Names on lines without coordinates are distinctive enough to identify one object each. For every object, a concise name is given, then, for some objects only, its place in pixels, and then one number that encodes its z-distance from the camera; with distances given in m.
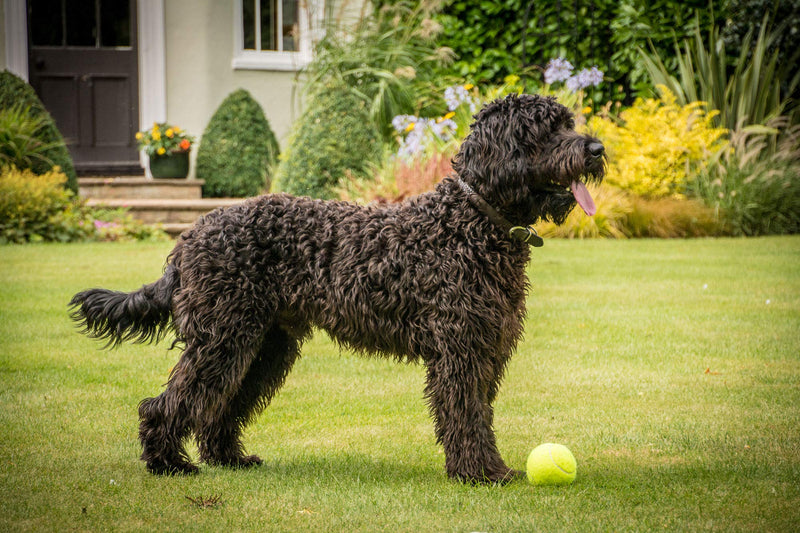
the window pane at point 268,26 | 15.02
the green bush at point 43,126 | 12.27
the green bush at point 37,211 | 10.95
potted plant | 13.52
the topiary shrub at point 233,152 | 14.09
